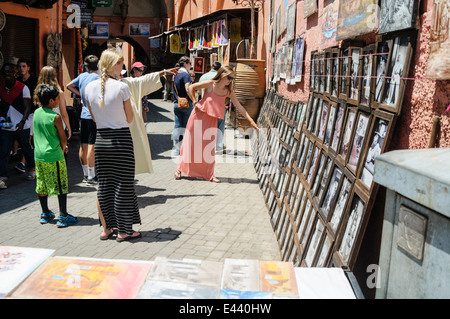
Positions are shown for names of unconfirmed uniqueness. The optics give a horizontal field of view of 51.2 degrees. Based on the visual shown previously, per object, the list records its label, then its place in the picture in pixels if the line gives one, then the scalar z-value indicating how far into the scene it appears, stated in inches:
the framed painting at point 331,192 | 115.4
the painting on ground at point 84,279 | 63.7
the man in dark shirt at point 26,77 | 294.0
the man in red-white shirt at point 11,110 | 274.7
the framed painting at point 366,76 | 107.7
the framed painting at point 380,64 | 100.9
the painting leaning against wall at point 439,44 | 78.5
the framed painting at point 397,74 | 91.4
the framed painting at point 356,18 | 117.2
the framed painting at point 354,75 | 118.0
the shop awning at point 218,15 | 584.6
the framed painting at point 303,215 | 141.0
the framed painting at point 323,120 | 147.0
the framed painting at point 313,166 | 143.9
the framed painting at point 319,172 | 135.9
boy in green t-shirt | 196.9
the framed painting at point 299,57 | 250.1
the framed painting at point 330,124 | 136.7
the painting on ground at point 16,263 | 65.6
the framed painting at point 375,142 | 92.4
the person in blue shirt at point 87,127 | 259.1
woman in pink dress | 280.4
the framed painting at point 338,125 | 126.1
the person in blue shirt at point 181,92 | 348.8
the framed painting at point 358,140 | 104.0
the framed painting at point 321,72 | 167.5
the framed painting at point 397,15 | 90.7
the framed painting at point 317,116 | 161.9
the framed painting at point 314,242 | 118.9
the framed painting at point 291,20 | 291.0
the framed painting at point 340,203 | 105.0
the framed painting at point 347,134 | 114.0
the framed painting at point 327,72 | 153.6
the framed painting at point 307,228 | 128.8
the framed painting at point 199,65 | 800.9
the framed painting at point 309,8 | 216.8
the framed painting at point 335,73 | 142.6
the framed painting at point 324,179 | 124.8
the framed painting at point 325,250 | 107.7
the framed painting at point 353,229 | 91.9
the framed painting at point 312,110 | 171.3
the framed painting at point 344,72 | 130.7
